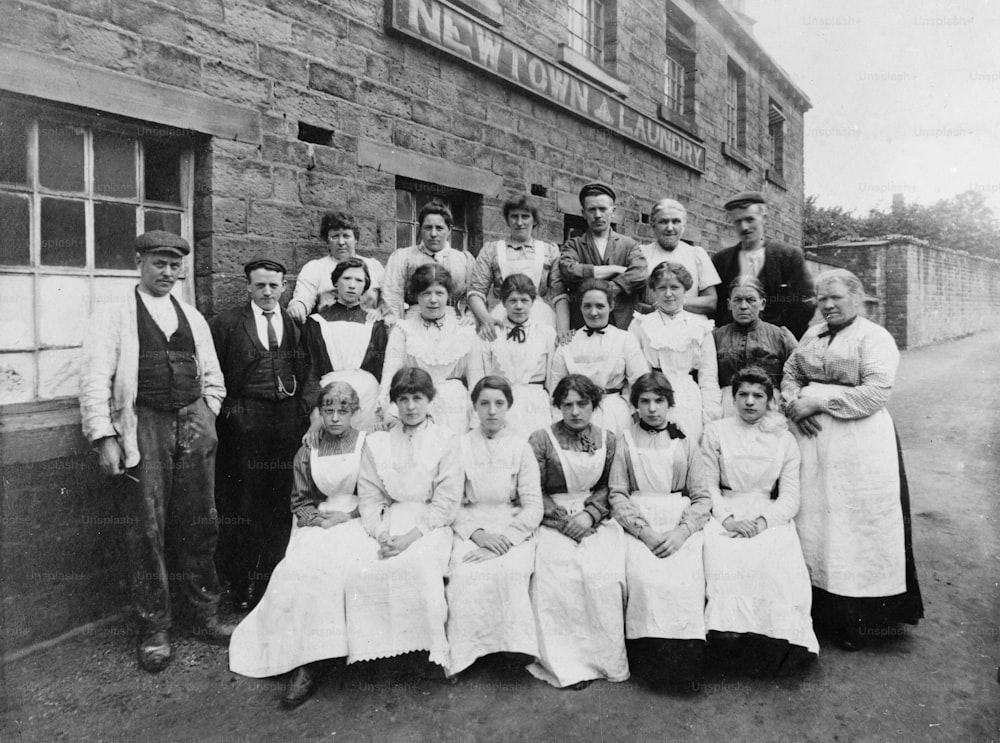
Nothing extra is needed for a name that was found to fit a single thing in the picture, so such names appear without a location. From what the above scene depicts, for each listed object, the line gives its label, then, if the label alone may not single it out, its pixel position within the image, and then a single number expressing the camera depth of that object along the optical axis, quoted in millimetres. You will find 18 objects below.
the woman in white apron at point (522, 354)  3623
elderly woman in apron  3166
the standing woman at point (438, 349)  3586
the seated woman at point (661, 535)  2812
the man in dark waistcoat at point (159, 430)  3023
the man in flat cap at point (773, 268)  4172
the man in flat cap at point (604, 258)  4066
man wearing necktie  3514
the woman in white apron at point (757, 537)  2875
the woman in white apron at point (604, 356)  3566
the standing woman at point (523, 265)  4066
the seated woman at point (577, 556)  2891
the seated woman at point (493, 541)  2916
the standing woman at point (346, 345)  3646
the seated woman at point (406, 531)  2887
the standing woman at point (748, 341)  3602
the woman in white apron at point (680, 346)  3600
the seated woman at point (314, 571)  2852
